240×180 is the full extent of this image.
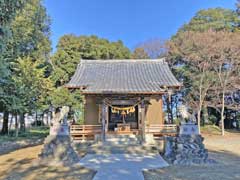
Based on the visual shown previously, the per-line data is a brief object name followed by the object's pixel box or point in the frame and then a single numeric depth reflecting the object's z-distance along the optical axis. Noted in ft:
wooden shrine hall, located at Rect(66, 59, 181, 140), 31.49
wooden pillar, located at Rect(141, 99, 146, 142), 30.11
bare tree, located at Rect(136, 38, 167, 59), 61.91
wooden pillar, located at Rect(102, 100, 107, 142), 29.87
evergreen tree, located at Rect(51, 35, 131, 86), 52.34
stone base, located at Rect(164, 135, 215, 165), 20.50
